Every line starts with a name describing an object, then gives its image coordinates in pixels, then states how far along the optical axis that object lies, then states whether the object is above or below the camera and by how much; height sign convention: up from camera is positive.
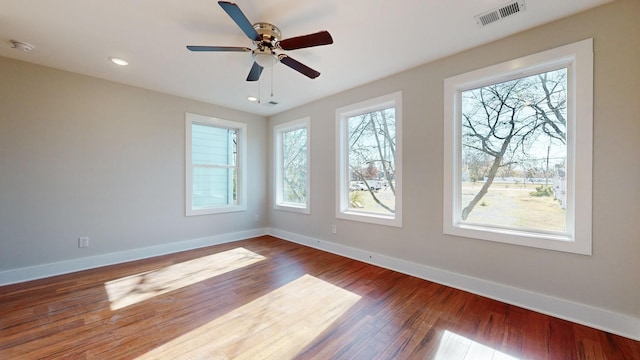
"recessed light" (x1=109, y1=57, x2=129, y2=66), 2.82 +1.38
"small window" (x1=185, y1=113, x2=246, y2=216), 4.22 +0.27
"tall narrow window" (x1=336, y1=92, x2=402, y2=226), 3.23 +0.30
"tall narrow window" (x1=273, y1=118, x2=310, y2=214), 4.60 +0.29
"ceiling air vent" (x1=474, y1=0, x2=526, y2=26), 1.93 +1.41
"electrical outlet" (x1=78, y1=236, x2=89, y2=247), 3.22 -0.84
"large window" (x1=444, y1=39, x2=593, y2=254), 2.05 +0.31
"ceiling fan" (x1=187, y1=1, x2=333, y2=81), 1.82 +1.14
